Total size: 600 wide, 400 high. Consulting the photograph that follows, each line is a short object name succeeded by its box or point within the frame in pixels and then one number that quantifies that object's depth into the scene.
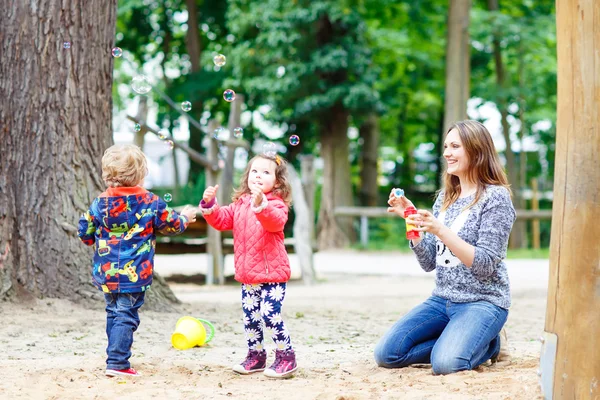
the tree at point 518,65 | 18.75
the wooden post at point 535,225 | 20.17
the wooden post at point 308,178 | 13.09
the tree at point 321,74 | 18.33
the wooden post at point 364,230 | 18.96
